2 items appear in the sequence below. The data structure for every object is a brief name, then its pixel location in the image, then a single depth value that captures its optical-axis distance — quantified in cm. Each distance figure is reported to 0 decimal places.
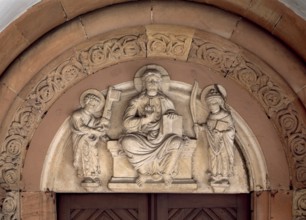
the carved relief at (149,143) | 675
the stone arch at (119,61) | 669
